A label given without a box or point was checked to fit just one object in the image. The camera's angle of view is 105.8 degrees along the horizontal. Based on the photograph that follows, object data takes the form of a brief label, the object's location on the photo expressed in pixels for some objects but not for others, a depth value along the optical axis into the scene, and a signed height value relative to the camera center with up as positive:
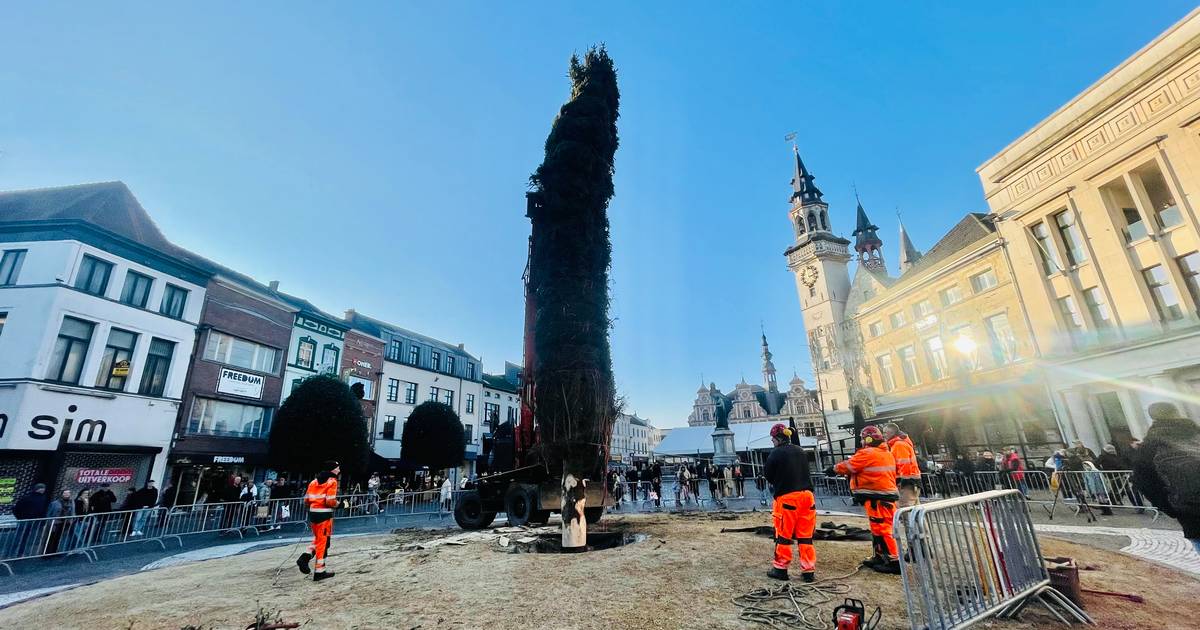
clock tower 39.12 +15.10
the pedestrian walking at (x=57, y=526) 9.92 -0.99
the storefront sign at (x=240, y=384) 20.95 +4.00
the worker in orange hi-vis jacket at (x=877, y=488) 5.34 -0.50
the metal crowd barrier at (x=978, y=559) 3.33 -0.93
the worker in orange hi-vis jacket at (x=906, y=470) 6.21 -0.34
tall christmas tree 8.01 +3.44
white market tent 29.75 +0.76
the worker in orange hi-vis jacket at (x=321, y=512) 6.37 -0.60
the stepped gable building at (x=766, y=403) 64.81 +7.43
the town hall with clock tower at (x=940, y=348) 18.20 +5.54
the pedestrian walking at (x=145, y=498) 13.05 -0.61
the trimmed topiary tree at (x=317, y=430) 19.66 +1.63
